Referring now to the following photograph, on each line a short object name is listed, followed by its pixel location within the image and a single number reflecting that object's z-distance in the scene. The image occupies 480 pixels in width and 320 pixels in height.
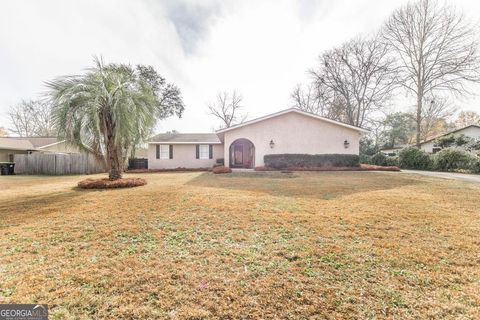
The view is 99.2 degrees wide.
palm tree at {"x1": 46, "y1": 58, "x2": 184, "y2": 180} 8.59
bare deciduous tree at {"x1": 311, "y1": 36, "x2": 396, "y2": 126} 24.56
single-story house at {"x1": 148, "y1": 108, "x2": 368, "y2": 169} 17.62
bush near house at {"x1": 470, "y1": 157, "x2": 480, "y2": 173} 14.38
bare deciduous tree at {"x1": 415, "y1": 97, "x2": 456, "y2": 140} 28.92
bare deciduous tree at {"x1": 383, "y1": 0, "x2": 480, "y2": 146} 19.27
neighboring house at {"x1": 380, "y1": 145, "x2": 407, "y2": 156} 31.03
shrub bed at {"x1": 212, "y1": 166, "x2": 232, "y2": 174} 15.01
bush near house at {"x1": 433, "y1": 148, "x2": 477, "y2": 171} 15.33
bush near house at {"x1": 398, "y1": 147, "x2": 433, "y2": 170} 18.38
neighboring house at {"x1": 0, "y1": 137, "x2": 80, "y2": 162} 22.16
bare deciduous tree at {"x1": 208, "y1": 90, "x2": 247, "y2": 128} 37.44
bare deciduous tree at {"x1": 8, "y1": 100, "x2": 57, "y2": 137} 33.69
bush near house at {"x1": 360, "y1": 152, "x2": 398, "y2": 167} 21.77
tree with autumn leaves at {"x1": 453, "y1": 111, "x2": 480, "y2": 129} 34.53
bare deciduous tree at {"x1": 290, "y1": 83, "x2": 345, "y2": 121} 29.11
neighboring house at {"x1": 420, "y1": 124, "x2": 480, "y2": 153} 23.52
